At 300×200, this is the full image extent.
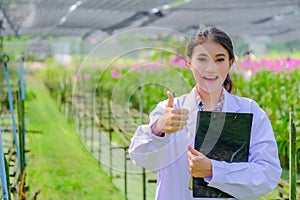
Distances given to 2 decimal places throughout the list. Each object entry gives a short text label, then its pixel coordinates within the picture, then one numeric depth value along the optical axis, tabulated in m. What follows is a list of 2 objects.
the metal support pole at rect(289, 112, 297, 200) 2.27
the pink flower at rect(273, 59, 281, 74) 6.69
